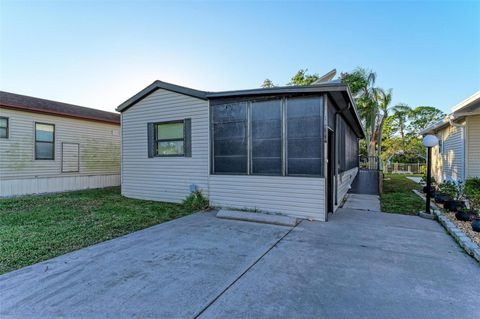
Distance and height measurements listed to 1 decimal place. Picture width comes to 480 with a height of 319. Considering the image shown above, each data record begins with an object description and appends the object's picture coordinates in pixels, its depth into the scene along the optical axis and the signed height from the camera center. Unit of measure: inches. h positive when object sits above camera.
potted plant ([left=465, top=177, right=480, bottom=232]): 175.2 -36.8
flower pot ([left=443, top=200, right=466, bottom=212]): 231.0 -45.7
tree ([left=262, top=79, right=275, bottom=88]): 1002.7 +314.7
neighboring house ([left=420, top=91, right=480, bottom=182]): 296.4 +25.5
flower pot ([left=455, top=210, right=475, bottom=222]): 200.7 -48.4
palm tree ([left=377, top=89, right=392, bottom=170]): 796.4 +193.2
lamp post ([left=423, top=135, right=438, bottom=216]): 228.8 +8.0
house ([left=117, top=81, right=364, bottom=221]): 213.9 +13.3
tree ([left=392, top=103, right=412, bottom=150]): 1000.1 +206.0
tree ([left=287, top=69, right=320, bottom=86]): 900.6 +309.1
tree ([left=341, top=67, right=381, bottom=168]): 737.0 +197.2
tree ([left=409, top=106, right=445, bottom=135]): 1217.4 +212.0
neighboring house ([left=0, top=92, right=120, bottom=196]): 343.3 +20.1
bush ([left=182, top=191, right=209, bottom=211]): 263.8 -48.0
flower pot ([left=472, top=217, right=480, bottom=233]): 172.3 -48.3
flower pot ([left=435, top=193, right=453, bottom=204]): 261.3 -44.0
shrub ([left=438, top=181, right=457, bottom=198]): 256.8 -34.2
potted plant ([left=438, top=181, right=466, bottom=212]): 233.0 -40.5
